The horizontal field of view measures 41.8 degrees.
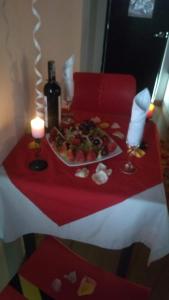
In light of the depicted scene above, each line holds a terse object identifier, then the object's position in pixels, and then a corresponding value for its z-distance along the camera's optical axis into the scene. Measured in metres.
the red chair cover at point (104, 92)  1.35
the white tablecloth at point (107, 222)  0.71
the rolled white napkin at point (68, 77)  1.02
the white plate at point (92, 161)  0.82
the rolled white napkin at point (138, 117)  0.83
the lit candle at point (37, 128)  0.85
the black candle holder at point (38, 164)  0.79
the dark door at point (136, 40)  2.58
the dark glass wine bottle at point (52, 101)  0.89
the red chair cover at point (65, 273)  0.76
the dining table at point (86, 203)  0.72
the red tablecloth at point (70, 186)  0.72
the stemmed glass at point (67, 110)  1.10
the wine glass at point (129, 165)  0.81
